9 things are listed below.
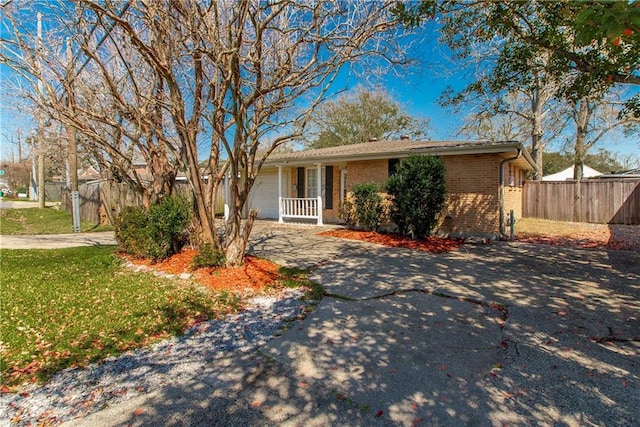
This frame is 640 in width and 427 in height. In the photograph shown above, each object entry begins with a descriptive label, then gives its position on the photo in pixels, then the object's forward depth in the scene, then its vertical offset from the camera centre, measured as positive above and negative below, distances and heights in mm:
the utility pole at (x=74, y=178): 12109 +1246
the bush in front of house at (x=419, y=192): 9180 +419
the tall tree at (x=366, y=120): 27156 +7243
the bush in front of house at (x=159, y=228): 6723 -380
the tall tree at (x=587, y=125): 21109 +5241
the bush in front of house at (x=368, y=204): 10836 +96
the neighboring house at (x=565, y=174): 36094 +3277
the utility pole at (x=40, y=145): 6505 +2988
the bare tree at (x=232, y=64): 5078 +2457
